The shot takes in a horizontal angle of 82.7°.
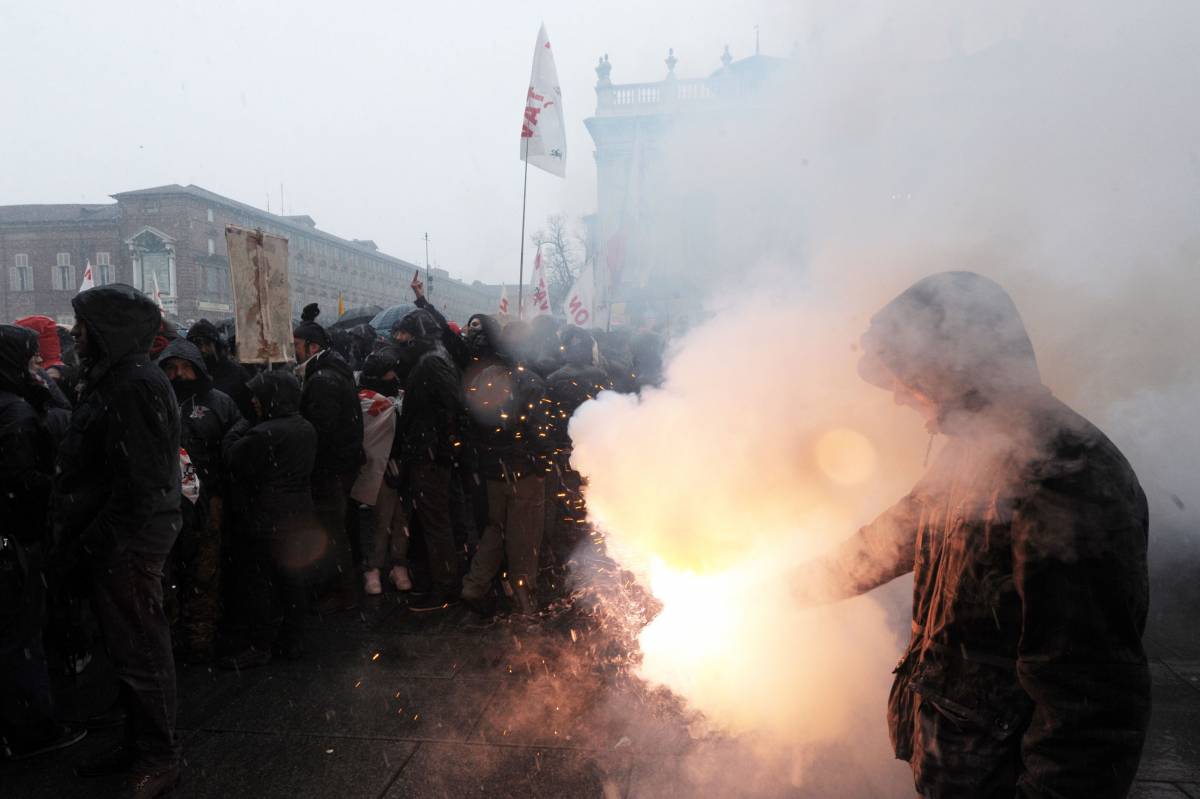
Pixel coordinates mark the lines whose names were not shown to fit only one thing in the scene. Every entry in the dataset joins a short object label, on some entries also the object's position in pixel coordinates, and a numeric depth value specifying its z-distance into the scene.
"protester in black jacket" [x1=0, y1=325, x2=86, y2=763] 3.37
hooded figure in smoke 1.51
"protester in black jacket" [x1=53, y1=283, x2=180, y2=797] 3.05
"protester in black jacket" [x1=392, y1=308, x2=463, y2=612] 5.38
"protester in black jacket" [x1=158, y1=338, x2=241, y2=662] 4.45
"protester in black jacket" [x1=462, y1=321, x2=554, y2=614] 5.18
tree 48.60
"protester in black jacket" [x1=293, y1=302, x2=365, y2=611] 5.11
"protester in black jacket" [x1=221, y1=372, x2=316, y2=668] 4.46
